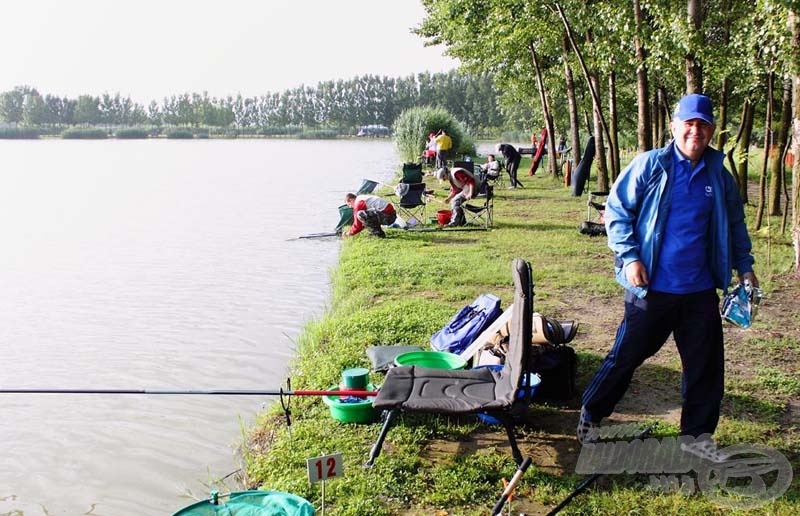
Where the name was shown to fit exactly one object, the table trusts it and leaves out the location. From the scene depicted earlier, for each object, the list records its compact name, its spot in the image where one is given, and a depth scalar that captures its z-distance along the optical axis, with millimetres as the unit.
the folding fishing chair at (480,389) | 3768
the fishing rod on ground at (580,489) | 3225
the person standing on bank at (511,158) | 19844
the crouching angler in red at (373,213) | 11930
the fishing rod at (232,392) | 3742
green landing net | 3055
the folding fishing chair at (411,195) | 13406
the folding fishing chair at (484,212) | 12508
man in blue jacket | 3494
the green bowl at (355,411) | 4402
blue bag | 5453
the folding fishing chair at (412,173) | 18219
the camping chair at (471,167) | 15791
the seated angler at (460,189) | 12828
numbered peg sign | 3098
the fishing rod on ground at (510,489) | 2930
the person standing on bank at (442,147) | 22438
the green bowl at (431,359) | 5098
